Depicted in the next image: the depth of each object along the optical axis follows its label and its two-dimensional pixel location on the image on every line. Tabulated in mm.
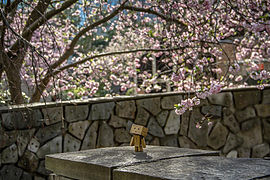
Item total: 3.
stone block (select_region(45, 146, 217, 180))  2357
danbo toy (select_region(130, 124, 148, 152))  2633
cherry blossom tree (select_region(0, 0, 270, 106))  3913
